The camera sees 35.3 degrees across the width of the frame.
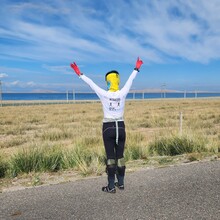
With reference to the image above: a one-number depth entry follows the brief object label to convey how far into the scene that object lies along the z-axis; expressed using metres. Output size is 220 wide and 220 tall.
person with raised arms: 5.73
